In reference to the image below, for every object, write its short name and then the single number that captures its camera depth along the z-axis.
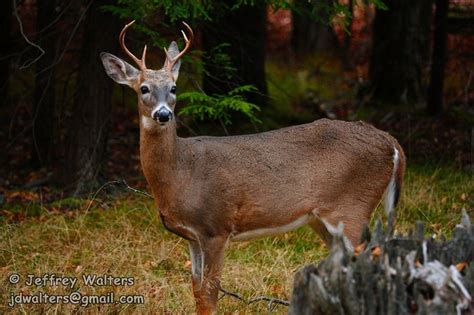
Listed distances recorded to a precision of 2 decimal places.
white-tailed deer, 10.58
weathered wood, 6.64
